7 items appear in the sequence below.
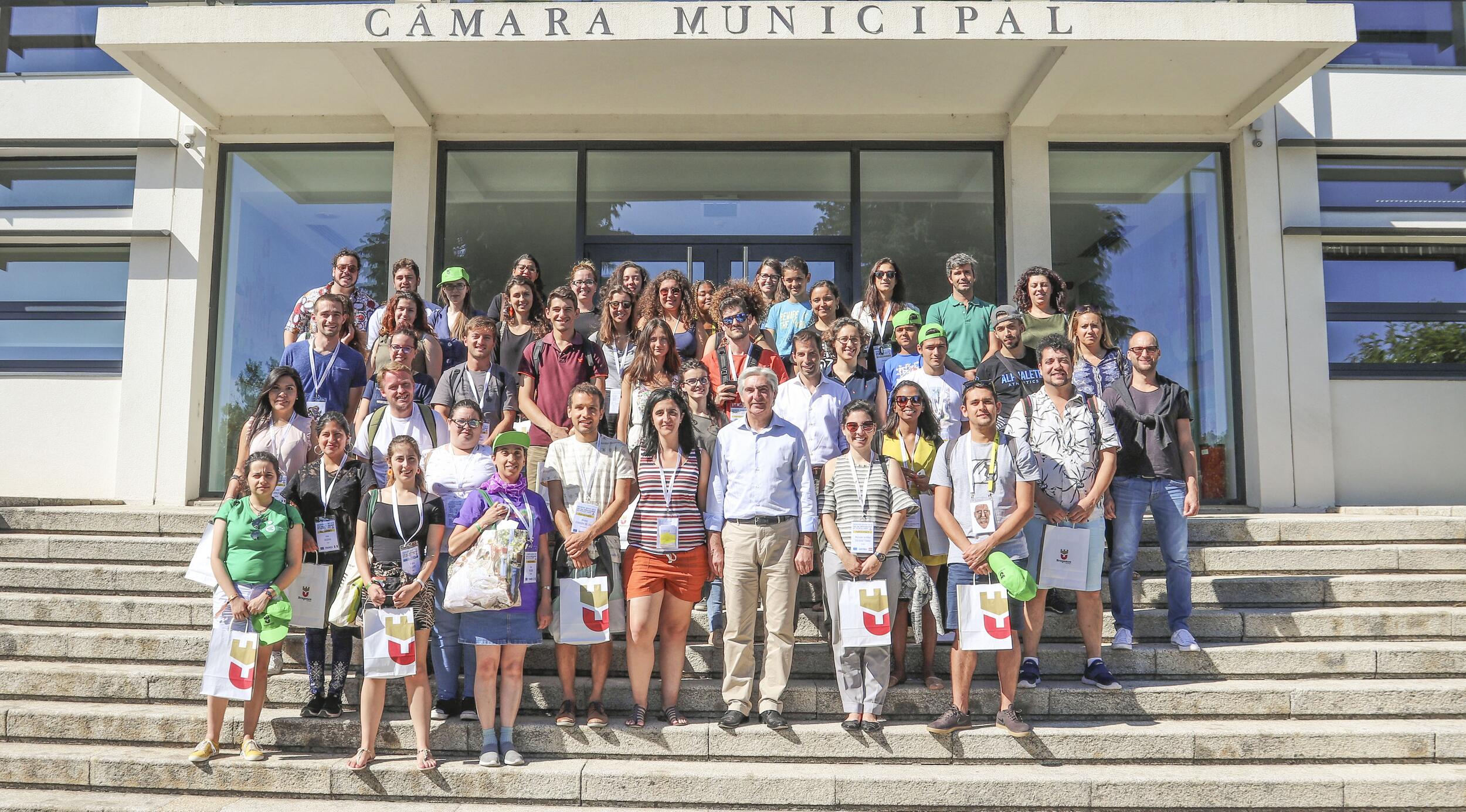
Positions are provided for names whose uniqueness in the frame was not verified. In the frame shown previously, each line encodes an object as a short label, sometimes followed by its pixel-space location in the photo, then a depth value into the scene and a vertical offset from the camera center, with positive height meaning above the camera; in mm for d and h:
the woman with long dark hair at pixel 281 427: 5438 +343
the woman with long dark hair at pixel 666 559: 4961 -351
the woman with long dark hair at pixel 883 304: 6633 +1283
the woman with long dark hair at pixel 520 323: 6188 +1073
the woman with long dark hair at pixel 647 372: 5668 +685
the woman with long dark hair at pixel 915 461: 5180 +165
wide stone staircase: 4602 -1205
